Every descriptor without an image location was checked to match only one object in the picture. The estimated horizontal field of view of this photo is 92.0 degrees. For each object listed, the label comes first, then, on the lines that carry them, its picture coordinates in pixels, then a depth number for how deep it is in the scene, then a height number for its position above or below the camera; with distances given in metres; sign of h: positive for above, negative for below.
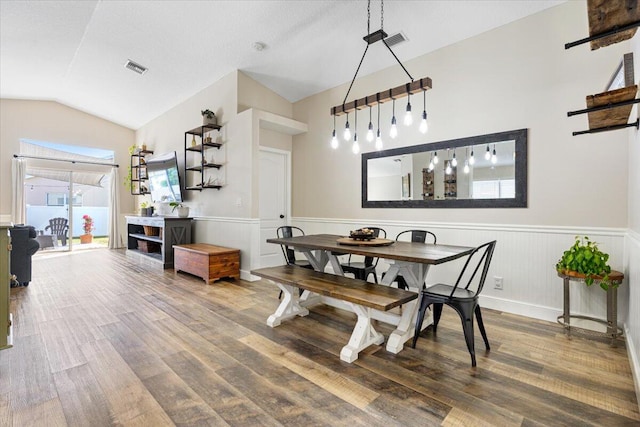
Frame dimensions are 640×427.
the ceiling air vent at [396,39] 3.63 +2.05
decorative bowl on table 3.04 -0.24
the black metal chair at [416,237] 3.45 -0.31
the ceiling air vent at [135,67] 5.14 +2.46
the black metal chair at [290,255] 3.78 -0.55
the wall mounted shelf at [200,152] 5.32 +1.10
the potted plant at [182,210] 5.91 +0.03
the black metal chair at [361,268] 3.49 -0.65
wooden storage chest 4.49 -0.76
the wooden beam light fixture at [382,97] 2.54 +1.02
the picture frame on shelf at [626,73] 2.06 +0.95
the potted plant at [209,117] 5.30 +1.63
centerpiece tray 2.84 -0.30
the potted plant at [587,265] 2.48 -0.45
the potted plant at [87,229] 8.51 -0.47
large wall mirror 3.26 +0.44
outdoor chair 7.65 -0.39
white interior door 5.38 +0.23
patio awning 7.39 +0.93
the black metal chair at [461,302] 2.23 -0.69
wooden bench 2.24 -0.64
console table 5.57 -0.49
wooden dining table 2.37 -0.35
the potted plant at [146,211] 7.10 +0.02
